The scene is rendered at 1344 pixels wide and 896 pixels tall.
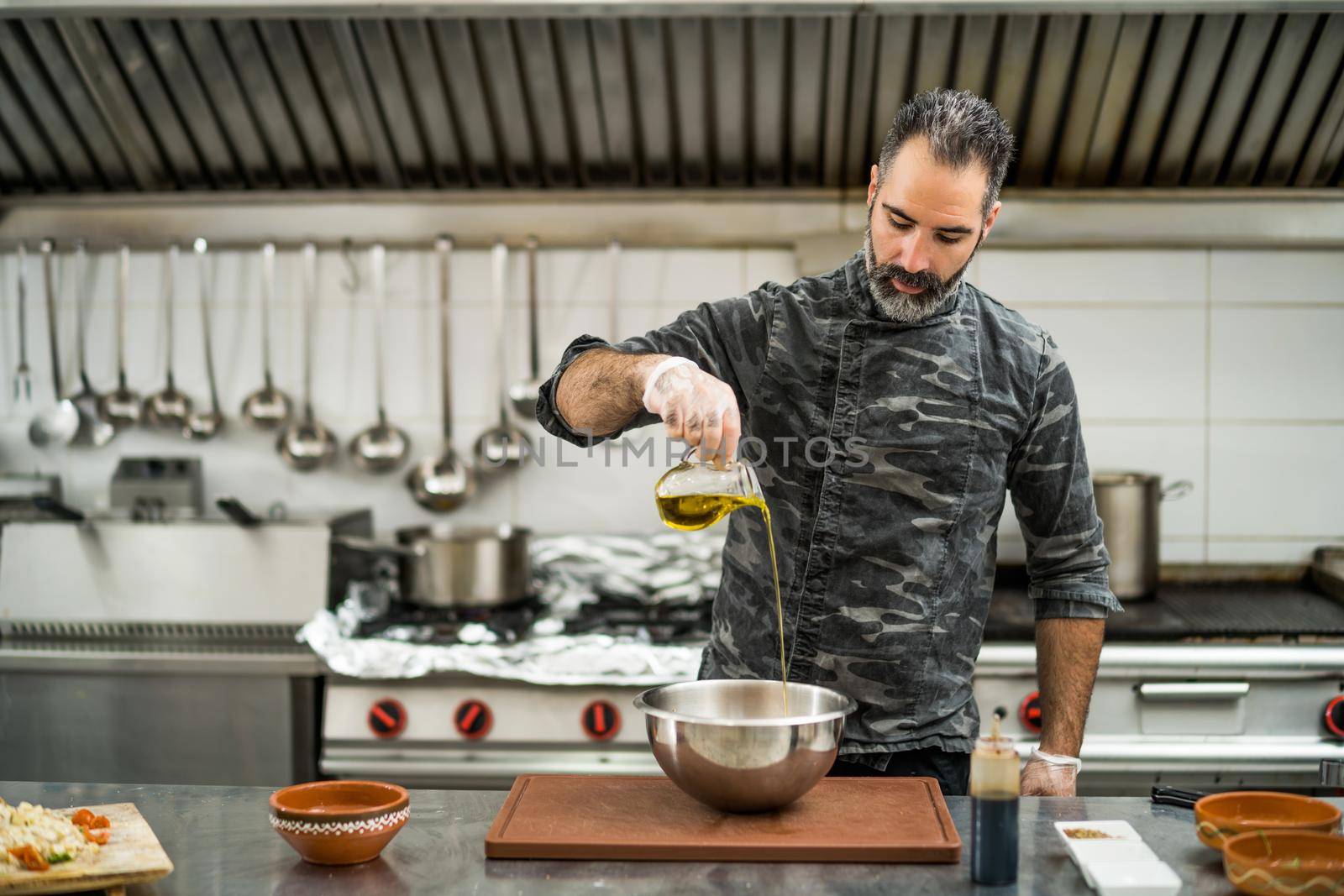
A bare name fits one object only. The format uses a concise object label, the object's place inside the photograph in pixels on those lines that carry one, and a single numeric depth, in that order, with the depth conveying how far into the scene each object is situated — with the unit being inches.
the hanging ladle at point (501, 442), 123.0
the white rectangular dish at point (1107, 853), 49.4
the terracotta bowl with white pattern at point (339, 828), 50.3
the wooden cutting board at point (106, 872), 47.0
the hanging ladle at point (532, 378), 121.1
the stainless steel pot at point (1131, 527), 109.9
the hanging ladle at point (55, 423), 124.7
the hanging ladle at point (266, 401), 123.8
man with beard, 67.6
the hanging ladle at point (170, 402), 124.6
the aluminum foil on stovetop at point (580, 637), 96.8
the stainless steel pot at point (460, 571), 107.0
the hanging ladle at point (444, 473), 122.3
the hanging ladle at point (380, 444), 123.3
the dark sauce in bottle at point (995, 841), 48.6
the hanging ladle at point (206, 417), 123.1
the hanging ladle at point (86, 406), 125.0
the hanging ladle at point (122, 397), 123.5
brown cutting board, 51.1
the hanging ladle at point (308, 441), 123.8
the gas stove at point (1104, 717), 97.1
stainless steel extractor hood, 108.7
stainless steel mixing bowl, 51.1
